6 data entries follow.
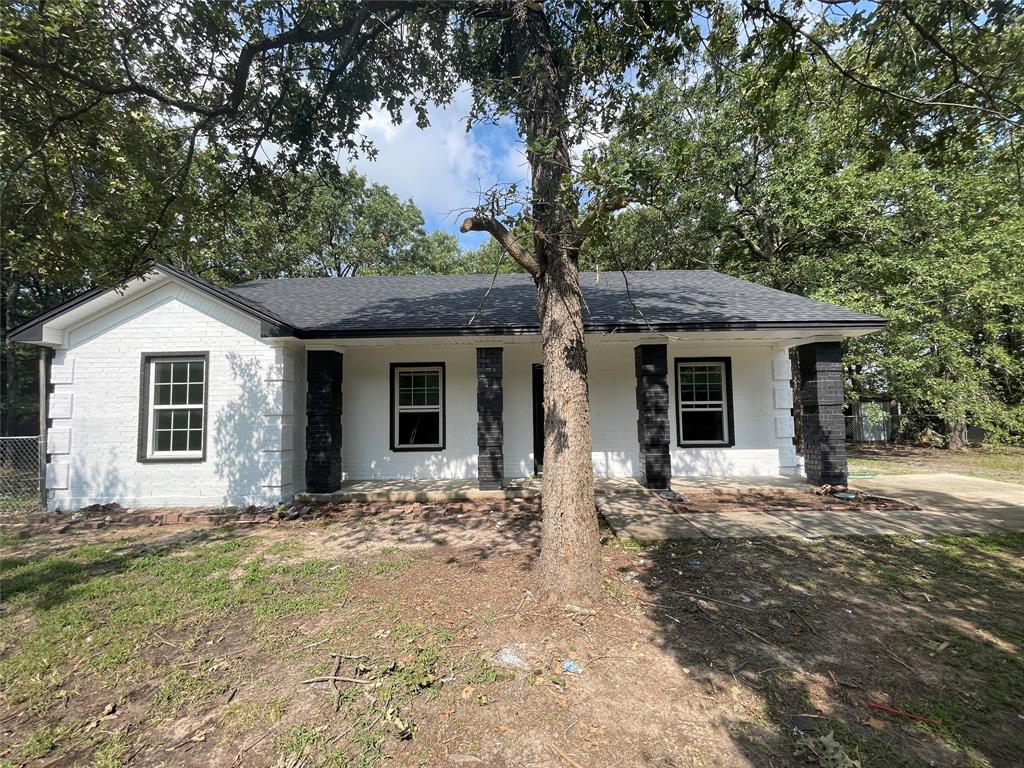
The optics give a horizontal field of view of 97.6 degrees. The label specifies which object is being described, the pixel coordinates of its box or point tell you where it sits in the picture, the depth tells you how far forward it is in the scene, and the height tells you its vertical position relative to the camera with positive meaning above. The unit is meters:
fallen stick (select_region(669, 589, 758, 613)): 3.73 -1.70
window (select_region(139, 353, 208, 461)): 7.75 +0.20
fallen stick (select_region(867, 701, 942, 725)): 2.45 -1.75
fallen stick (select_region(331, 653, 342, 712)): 2.65 -1.73
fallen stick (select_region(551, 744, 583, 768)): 2.17 -1.74
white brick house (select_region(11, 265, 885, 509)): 7.61 +0.36
